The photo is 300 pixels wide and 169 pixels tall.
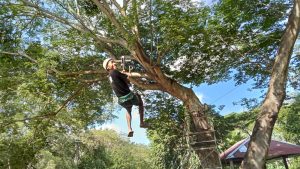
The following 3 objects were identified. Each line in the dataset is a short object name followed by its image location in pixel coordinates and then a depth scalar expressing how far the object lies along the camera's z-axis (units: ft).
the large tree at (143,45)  17.40
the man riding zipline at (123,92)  10.78
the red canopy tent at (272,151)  27.20
